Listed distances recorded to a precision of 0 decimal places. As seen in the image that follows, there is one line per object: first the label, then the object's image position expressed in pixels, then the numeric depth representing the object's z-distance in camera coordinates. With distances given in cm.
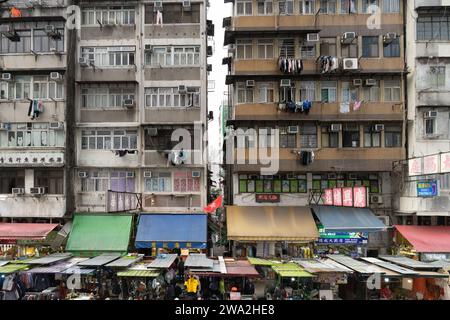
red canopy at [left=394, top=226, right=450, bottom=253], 1997
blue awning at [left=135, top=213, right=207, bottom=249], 2109
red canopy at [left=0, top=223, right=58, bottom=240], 2119
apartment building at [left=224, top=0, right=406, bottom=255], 2194
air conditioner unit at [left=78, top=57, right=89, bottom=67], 2305
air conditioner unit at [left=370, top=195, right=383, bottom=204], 2244
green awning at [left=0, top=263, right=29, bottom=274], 1515
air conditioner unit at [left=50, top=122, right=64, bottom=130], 2219
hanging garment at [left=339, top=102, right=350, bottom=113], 2211
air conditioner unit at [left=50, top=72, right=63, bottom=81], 2203
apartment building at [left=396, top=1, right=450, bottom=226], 2172
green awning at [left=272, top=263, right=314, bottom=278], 1448
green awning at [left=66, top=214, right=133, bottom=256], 2092
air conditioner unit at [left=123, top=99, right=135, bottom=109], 2266
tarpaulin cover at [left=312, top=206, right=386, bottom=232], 2100
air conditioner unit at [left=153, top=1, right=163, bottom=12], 2309
